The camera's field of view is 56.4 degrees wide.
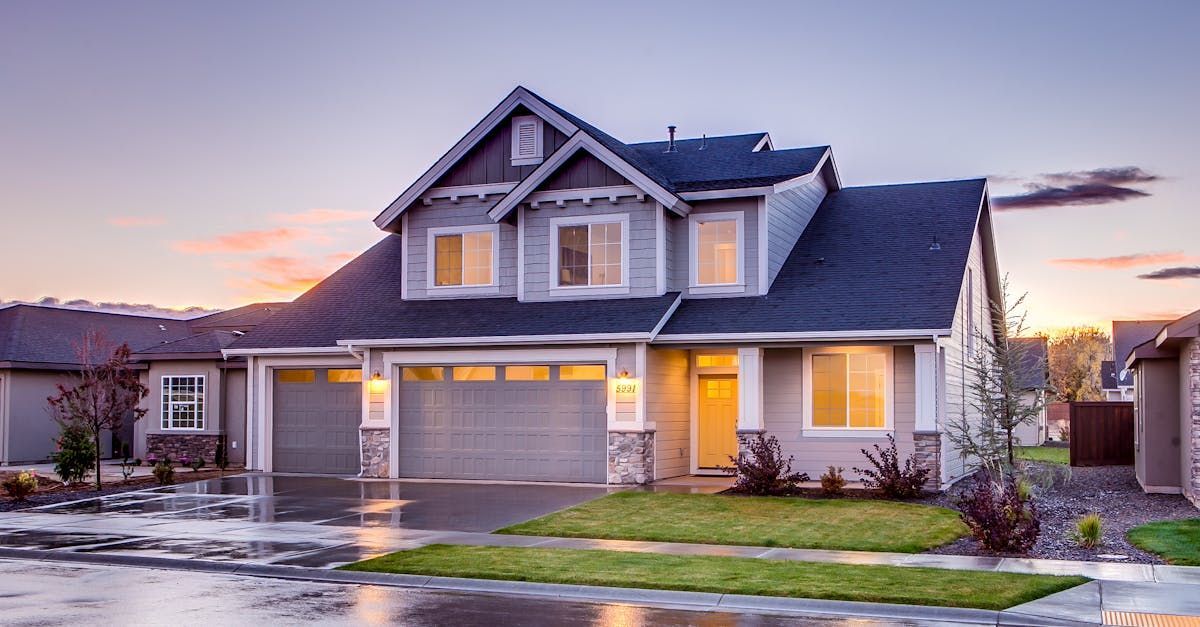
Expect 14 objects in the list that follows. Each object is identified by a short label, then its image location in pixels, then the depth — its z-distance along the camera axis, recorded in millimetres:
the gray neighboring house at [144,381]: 29453
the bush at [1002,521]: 13867
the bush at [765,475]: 20344
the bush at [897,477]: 19781
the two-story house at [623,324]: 21984
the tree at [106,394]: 22844
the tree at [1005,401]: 16172
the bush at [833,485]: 20047
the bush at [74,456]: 23156
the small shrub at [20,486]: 20766
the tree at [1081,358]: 63706
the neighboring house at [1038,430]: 51625
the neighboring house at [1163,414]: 19438
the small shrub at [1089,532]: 14281
